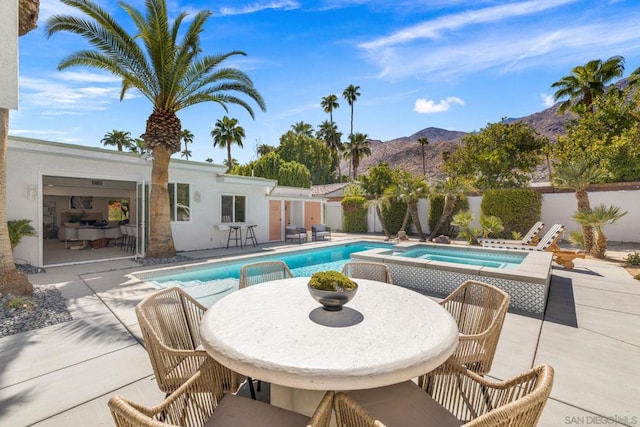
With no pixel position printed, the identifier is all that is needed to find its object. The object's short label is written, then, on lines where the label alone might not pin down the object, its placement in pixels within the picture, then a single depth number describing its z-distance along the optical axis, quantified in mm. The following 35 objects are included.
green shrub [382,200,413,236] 17609
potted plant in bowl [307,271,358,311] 2125
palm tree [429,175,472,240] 13845
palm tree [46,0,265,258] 7836
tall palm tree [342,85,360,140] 36594
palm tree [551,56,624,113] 18609
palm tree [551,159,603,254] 9773
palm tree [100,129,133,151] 37500
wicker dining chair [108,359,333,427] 1462
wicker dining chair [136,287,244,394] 2016
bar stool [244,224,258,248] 13209
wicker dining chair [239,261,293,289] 3541
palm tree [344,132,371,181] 35844
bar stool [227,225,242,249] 12358
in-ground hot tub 4890
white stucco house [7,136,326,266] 7973
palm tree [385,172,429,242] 14867
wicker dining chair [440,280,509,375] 2305
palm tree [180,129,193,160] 40156
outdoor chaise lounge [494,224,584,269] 7887
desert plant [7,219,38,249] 7008
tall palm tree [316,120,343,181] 39281
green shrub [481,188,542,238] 14148
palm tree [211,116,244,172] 30766
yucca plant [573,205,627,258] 8766
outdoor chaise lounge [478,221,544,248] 10250
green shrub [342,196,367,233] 20062
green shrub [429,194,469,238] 16391
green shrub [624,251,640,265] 8291
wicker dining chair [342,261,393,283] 3646
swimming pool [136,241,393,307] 6521
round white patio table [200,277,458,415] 1480
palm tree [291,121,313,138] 44969
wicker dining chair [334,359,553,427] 1152
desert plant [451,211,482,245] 12078
